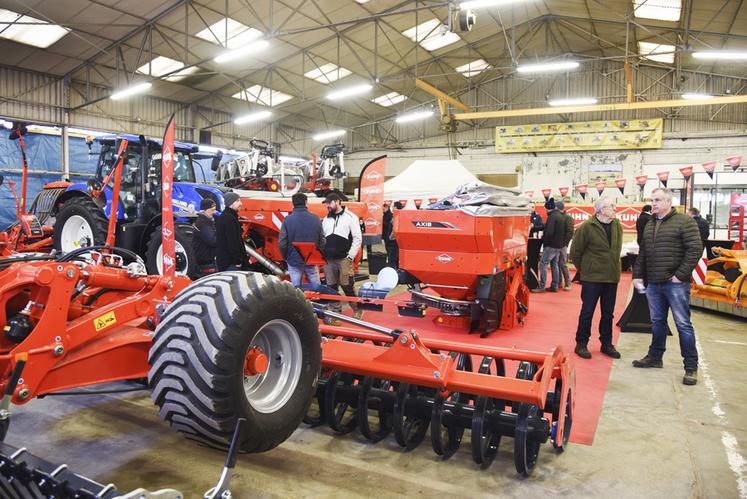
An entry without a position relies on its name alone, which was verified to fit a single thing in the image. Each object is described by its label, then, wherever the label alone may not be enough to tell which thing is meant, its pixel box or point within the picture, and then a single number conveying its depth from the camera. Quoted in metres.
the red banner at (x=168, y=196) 4.30
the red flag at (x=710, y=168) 12.60
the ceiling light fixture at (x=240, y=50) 13.09
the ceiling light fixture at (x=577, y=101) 20.02
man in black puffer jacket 5.07
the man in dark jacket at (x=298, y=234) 6.93
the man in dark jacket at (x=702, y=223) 11.00
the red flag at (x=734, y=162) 12.40
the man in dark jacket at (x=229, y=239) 6.37
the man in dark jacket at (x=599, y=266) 5.79
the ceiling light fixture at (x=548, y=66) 15.12
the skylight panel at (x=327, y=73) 19.72
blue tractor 8.13
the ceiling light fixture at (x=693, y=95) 20.95
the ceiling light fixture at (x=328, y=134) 24.56
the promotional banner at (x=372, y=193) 11.09
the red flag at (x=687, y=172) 12.70
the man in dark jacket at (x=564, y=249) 10.09
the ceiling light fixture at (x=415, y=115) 21.56
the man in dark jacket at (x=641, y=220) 9.85
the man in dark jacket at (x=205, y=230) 6.62
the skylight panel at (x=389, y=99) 24.84
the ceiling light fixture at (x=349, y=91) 16.98
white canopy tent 17.81
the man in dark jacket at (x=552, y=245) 10.05
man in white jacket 7.27
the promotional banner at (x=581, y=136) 22.34
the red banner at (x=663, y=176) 13.91
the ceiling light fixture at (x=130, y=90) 15.27
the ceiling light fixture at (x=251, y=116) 19.80
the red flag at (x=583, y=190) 19.33
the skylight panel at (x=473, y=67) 22.90
